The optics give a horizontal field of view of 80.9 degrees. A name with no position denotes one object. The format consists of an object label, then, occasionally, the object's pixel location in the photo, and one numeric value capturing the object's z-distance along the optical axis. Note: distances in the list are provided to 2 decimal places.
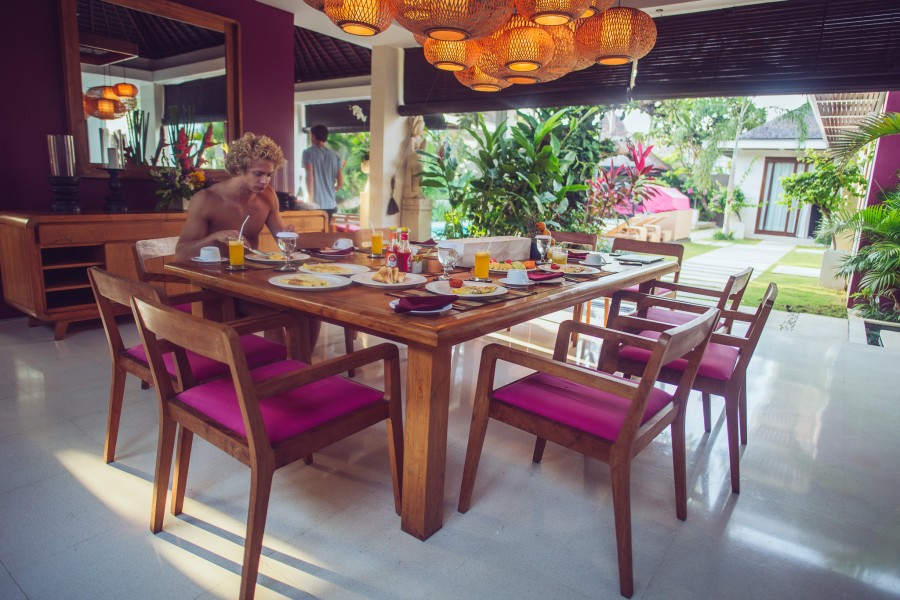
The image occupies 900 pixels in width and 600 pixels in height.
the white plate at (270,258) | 2.29
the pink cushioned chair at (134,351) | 1.68
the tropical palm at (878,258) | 4.23
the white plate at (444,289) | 1.77
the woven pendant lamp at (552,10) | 2.04
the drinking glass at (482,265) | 2.07
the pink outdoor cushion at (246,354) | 1.81
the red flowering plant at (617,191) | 4.95
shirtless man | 2.48
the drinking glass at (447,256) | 2.14
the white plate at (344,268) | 2.12
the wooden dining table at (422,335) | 1.46
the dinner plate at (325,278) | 1.78
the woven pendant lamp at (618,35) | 2.43
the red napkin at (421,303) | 1.51
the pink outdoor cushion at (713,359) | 1.96
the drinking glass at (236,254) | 2.10
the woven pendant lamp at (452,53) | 2.65
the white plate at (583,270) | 2.33
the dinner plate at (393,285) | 1.87
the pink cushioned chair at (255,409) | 1.27
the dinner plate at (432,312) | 1.52
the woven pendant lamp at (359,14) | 2.15
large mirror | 3.70
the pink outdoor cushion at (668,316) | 2.67
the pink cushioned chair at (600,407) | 1.43
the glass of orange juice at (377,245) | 2.70
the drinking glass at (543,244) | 2.57
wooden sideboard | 3.22
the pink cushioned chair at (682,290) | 2.37
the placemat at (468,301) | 1.64
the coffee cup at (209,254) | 2.25
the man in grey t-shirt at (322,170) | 5.61
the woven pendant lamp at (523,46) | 2.44
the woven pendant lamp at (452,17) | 1.93
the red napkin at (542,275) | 2.08
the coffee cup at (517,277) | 1.97
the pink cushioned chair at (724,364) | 1.92
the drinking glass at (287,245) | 2.21
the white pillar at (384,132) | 6.06
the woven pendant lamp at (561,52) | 2.61
